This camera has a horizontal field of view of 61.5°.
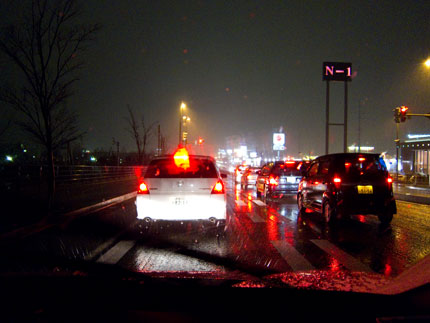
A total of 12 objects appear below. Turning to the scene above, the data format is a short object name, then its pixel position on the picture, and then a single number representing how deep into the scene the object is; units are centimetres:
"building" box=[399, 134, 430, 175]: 4851
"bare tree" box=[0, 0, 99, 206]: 1116
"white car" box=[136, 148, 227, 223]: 806
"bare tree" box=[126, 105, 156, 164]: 4391
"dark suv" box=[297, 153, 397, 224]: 939
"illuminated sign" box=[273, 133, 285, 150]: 6948
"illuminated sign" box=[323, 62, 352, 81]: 3331
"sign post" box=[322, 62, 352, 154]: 3328
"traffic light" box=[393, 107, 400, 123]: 2330
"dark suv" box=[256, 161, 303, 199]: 1644
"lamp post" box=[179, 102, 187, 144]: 3164
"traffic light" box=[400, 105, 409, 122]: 2291
